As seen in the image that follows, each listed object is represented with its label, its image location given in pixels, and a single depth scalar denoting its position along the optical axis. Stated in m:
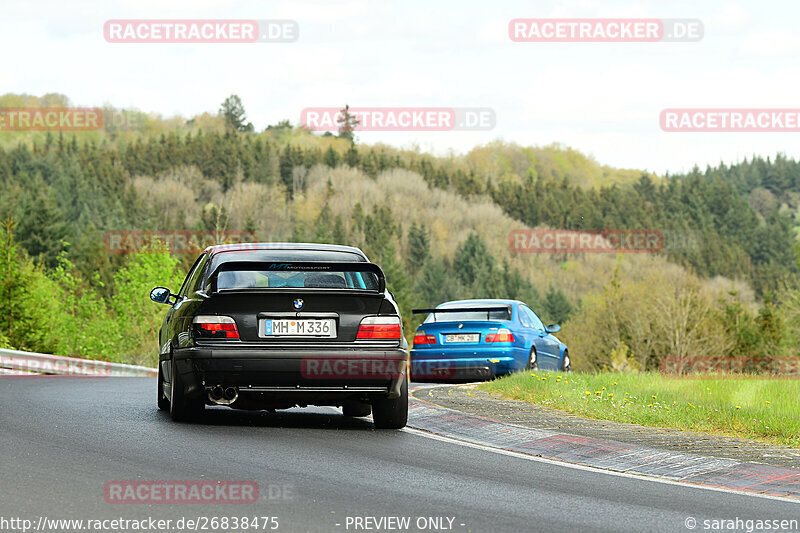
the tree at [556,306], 132.38
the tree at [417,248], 166.88
